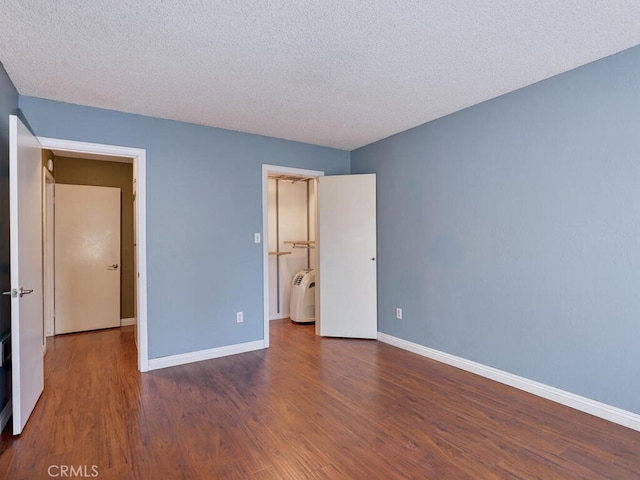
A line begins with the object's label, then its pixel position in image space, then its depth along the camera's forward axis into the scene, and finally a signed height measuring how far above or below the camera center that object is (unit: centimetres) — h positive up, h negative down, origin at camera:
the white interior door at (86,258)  464 -22
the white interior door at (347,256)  427 -19
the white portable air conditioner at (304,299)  509 -86
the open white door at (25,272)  210 -20
